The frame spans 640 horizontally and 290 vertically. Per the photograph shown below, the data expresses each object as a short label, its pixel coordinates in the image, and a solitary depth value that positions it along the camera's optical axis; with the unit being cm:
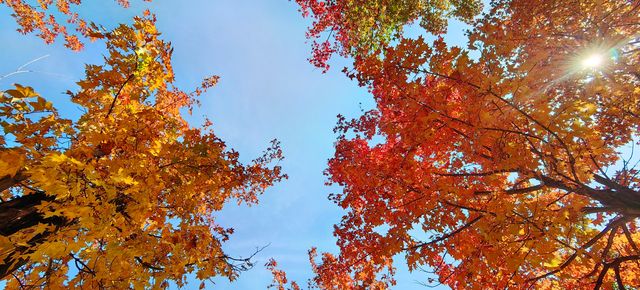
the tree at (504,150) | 430
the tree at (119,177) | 294
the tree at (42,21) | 1053
